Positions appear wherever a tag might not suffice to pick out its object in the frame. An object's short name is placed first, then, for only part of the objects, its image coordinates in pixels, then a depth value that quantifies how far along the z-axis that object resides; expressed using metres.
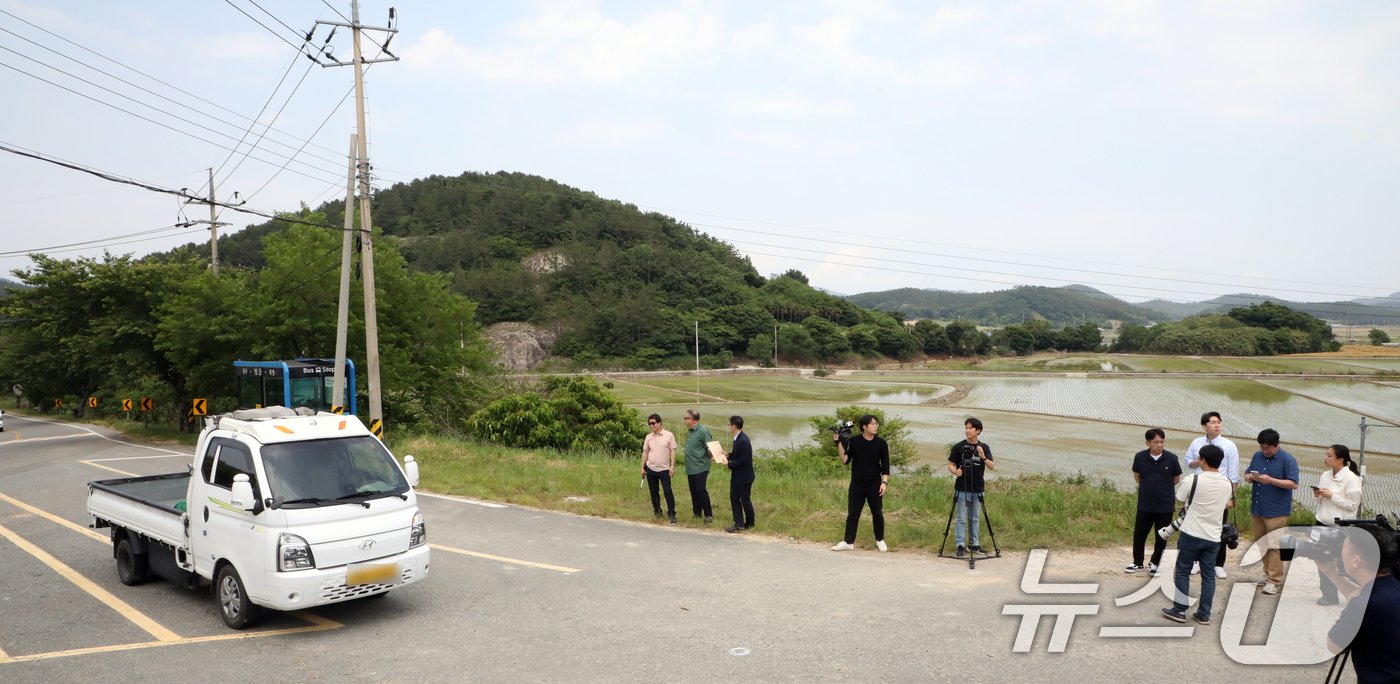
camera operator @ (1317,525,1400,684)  3.97
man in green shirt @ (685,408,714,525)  12.08
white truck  7.19
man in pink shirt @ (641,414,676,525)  12.40
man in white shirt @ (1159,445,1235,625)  7.18
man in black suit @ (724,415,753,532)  11.48
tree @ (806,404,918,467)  22.80
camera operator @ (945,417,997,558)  9.66
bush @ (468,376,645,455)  24.36
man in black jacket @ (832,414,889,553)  10.30
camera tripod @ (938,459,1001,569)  9.63
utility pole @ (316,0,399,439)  20.70
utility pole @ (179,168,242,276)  33.09
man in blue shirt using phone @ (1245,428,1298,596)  8.39
